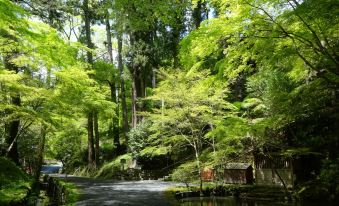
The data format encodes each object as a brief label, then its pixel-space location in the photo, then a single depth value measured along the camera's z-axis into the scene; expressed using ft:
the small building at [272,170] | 53.26
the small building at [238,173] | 59.98
